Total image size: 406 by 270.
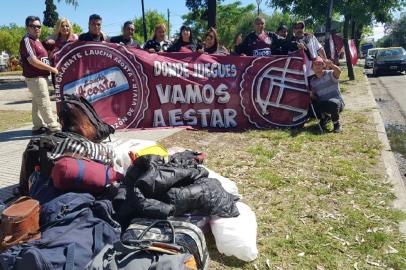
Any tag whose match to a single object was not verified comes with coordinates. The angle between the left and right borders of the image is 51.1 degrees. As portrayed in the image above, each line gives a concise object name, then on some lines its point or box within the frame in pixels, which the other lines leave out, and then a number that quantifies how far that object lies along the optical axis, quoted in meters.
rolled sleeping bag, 3.46
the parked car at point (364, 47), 64.24
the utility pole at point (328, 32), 15.49
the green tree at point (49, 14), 39.11
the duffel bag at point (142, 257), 2.54
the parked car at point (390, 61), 23.44
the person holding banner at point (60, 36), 7.48
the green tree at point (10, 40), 58.66
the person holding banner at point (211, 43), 8.35
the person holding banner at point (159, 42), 8.23
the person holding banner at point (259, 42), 8.57
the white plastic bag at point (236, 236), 3.38
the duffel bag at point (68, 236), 2.63
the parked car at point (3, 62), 50.09
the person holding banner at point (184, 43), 8.23
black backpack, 4.58
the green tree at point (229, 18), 57.31
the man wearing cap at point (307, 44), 8.07
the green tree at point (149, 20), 61.84
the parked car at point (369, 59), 31.57
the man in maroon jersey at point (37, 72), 6.89
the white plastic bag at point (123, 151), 4.33
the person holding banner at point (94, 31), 7.51
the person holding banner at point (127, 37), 7.98
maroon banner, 7.61
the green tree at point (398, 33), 88.56
